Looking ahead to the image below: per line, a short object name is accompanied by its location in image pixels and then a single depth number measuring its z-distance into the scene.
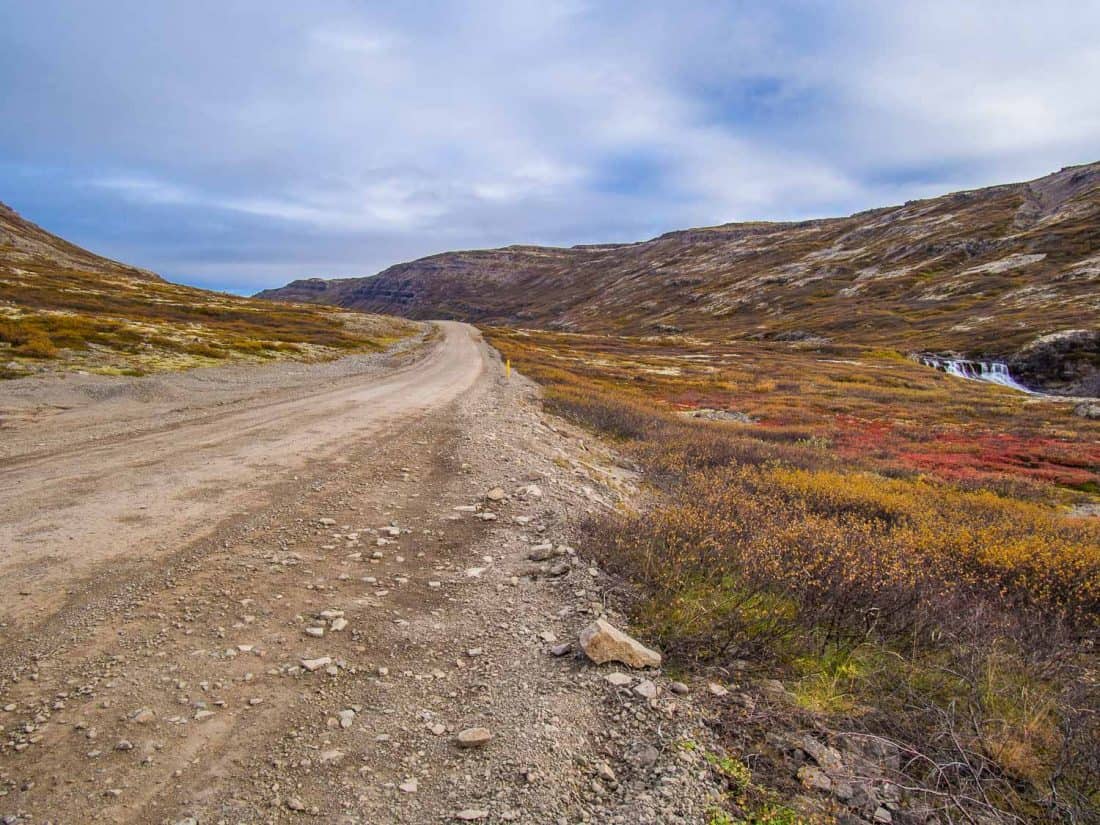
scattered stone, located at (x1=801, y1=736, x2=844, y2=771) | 3.58
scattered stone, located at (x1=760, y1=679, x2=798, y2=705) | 4.23
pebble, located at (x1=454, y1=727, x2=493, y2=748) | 3.57
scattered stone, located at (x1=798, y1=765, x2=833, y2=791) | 3.41
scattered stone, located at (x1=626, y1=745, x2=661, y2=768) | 3.52
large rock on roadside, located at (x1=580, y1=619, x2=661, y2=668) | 4.43
